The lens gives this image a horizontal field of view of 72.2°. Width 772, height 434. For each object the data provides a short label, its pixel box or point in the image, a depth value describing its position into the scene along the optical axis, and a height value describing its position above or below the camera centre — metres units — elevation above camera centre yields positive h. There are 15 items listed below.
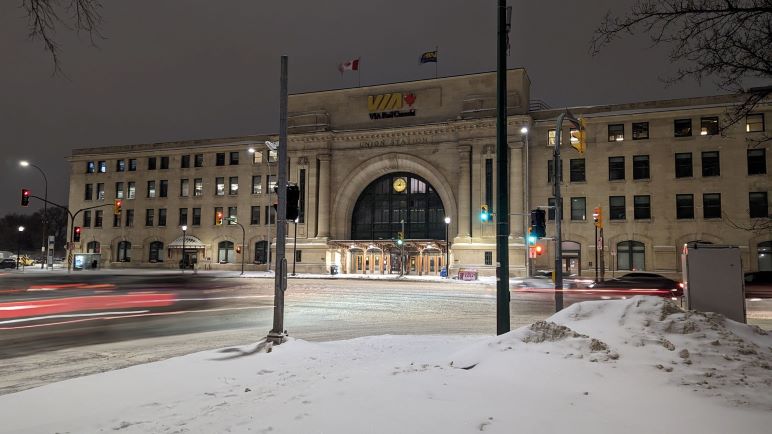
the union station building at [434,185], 46.59 +7.35
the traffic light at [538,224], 15.37 +0.94
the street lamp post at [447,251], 50.19 +0.48
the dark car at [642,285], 25.19 -1.43
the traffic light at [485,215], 23.58 +1.83
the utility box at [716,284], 11.34 -0.57
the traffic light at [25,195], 46.43 +5.13
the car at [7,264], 68.06 -1.37
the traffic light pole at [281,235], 10.55 +0.40
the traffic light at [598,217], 31.19 +2.35
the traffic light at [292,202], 10.90 +1.10
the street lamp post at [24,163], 46.96 +8.01
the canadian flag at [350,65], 55.03 +19.74
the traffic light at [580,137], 16.35 +3.73
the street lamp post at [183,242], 61.27 +1.41
